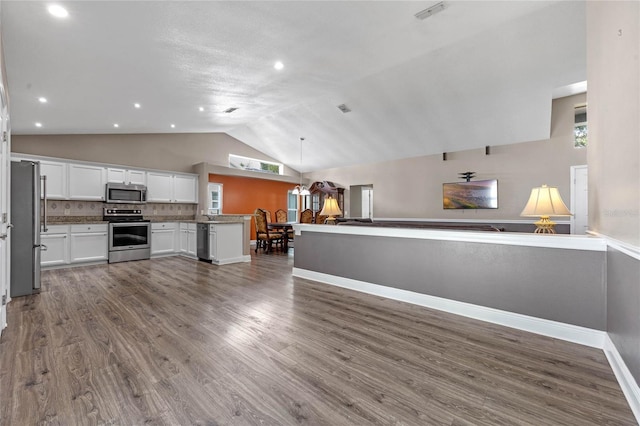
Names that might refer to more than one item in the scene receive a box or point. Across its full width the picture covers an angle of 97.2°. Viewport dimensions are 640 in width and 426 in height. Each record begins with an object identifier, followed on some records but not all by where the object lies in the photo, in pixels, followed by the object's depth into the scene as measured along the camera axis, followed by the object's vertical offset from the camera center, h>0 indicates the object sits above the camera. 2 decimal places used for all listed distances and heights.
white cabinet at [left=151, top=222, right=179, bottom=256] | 6.12 -0.57
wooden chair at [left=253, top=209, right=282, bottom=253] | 7.07 -0.46
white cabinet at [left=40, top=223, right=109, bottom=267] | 4.87 -0.57
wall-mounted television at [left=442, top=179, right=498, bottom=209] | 6.68 +0.45
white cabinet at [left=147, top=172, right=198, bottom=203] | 6.38 +0.59
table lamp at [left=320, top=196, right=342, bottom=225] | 4.32 +0.07
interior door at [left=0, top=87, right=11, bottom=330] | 2.30 +0.04
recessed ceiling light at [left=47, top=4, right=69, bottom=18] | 2.10 +1.54
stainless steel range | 5.52 -0.46
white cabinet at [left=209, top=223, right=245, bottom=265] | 5.43 -0.61
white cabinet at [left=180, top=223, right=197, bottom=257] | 6.19 -0.60
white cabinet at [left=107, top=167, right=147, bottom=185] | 5.80 +0.77
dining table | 7.18 -0.39
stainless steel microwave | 5.71 +0.39
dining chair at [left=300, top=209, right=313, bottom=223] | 7.27 -0.12
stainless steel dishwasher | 5.66 -0.60
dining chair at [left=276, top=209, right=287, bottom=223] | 8.34 -0.10
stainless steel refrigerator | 3.33 -0.17
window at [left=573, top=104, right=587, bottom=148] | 5.82 +1.76
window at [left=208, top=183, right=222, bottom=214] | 8.02 +0.42
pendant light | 7.31 +0.56
